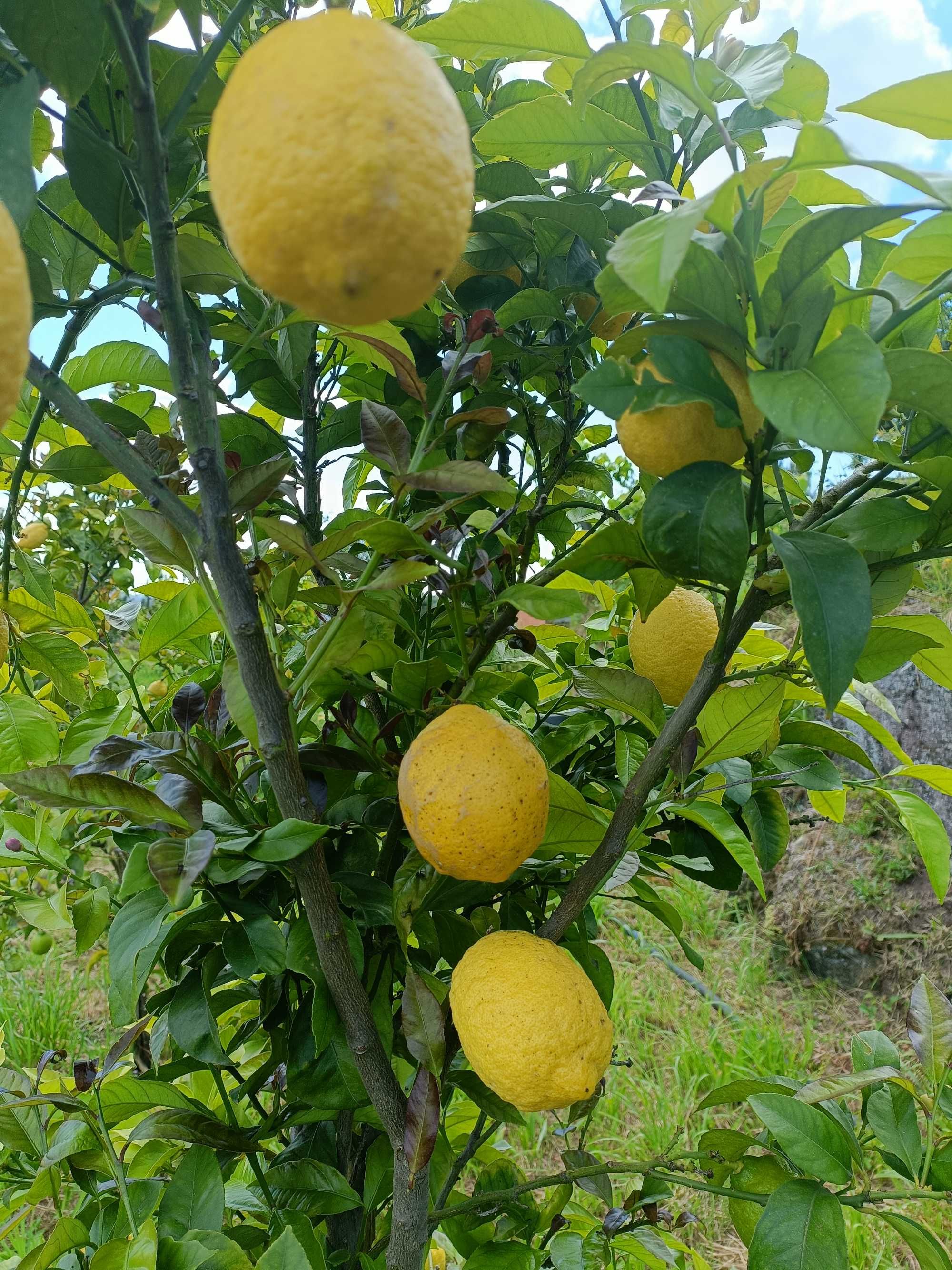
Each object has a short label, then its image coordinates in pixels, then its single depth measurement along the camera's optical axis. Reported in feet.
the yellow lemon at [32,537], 3.85
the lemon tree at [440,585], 1.11
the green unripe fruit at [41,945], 3.97
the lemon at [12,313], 0.76
